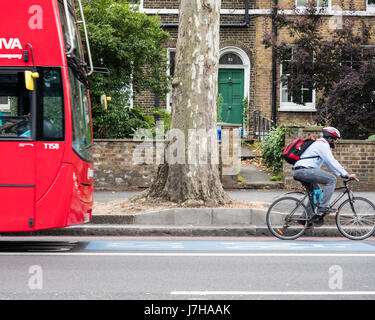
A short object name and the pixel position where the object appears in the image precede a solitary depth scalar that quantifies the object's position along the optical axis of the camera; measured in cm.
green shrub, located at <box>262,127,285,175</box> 1652
